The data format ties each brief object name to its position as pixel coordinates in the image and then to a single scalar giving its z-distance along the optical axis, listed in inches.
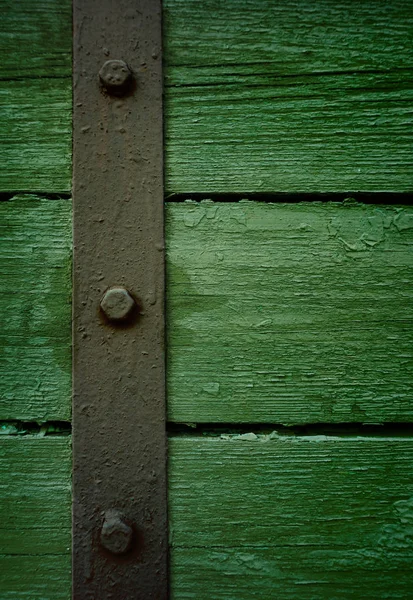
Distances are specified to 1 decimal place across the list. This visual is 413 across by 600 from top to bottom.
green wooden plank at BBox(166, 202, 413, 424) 19.5
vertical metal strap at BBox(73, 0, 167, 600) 18.7
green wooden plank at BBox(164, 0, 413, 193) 20.0
